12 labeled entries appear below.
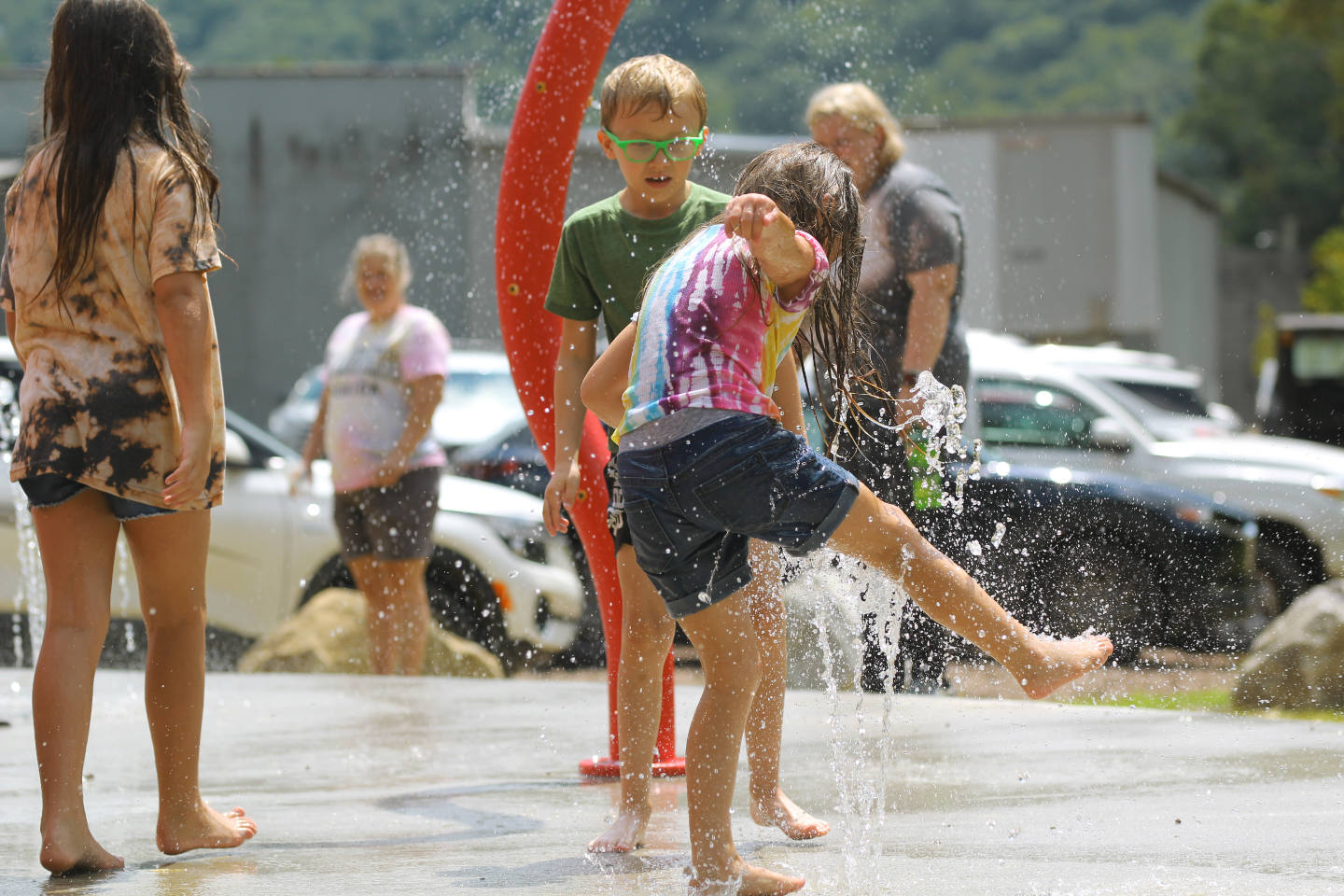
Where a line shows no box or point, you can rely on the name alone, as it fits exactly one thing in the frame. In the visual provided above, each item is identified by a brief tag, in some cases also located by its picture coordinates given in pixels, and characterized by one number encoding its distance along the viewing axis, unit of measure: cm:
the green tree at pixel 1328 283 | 6394
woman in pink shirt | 1309
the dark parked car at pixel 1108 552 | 1368
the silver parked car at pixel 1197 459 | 1764
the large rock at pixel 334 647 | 1409
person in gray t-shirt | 920
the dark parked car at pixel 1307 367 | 3369
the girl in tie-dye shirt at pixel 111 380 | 649
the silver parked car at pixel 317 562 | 1515
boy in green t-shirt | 682
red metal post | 839
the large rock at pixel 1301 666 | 1365
